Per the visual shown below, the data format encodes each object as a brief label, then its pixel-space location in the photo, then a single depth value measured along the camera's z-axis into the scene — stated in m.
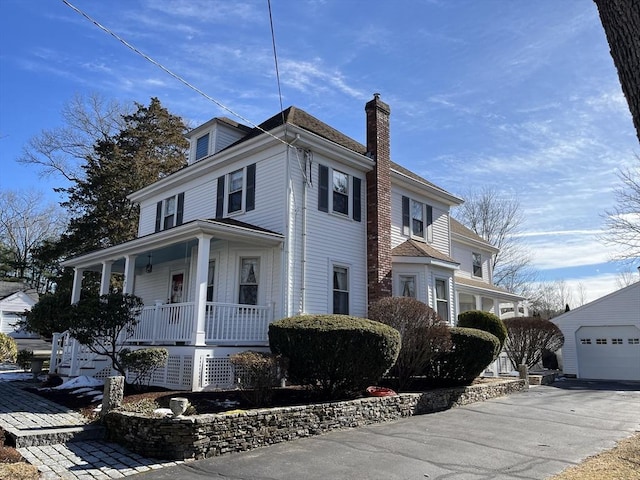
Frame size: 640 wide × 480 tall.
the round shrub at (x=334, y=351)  8.91
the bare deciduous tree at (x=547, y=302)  50.50
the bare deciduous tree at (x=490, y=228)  38.81
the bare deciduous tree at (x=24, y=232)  46.78
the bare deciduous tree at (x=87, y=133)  30.89
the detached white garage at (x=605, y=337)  20.89
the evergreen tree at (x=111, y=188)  25.23
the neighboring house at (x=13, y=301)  42.62
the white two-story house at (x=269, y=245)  11.48
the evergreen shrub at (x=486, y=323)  15.13
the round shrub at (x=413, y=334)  11.28
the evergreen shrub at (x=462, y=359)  11.98
